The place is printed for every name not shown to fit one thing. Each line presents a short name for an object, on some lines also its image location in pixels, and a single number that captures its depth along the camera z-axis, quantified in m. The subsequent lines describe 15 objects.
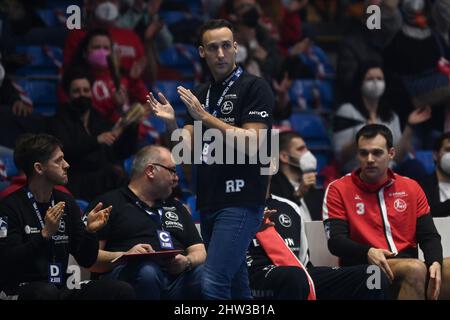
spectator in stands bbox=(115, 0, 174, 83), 20.61
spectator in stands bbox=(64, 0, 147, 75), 20.05
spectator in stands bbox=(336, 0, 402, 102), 21.59
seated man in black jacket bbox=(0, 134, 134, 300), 12.71
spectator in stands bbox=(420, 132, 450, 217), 17.48
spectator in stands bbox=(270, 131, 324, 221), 17.25
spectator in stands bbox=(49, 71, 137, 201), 17.33
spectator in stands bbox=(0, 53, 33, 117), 18.37
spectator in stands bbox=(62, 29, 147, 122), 18.89
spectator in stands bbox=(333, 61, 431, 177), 20.47
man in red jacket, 14.53
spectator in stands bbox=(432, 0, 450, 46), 22.62
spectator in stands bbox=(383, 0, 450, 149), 21.50
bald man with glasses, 13.71
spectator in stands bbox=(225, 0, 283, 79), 21.00
